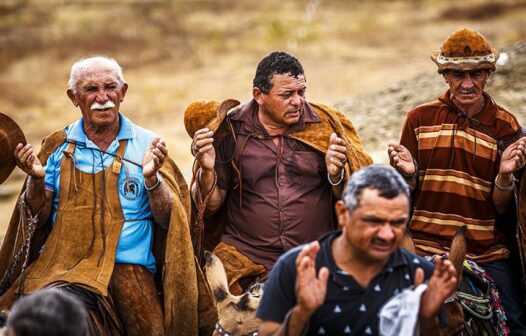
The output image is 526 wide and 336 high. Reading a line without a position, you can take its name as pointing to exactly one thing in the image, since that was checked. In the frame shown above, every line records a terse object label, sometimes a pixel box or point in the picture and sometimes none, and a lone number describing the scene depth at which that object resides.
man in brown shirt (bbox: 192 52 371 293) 12.02
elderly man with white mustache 11.59
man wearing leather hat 11.84
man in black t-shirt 8.26
